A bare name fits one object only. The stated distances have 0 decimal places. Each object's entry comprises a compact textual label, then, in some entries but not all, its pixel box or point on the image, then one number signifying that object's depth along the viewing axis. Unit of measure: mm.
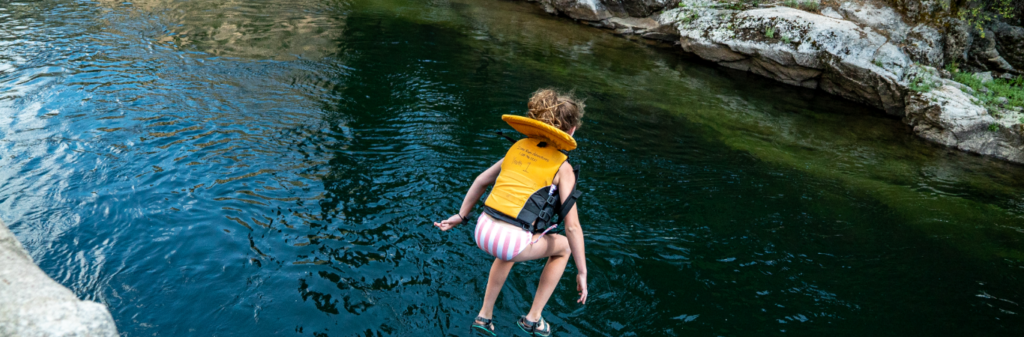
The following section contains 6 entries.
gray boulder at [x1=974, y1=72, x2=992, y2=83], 13109
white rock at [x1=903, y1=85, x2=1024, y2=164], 11109
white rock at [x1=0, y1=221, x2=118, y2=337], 2146
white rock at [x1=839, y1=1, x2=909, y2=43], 14398
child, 3967
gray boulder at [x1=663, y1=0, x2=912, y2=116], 13305
